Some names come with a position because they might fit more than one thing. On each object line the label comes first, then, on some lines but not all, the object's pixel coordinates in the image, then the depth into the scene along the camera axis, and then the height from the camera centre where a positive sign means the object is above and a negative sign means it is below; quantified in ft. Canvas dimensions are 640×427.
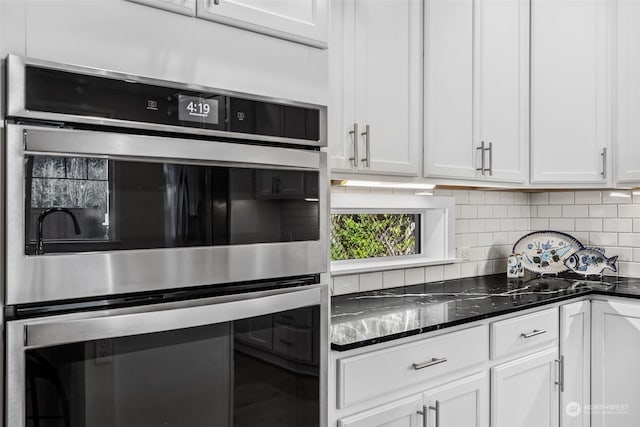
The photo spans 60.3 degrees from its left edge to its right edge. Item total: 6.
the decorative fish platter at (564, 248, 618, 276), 10.02 -1.03
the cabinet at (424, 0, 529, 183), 7.61 +1.74
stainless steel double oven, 3.24 -0.32
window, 8.05 -0.39
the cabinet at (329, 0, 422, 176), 6.54 +1.49
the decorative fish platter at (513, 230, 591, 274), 10.18 -0.82
